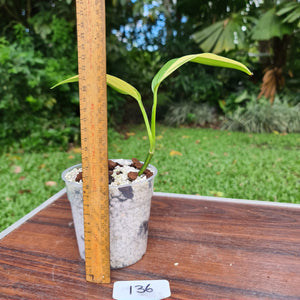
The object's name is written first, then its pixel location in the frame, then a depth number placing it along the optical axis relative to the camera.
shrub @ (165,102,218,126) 4.19
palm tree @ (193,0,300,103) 3.40
